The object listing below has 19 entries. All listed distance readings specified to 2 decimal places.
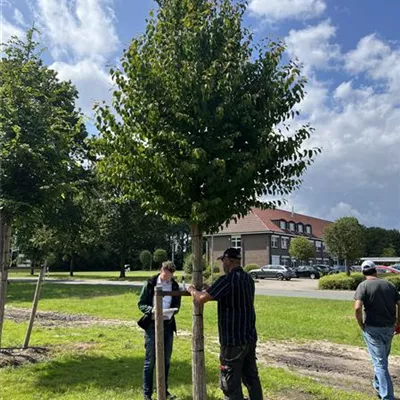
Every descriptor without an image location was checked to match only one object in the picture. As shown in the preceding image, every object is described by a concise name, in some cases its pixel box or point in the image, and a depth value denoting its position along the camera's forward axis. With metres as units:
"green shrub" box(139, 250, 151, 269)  67.19
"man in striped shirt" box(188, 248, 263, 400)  4.64
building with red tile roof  61.78
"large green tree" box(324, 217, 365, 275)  33.59
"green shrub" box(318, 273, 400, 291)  30.06
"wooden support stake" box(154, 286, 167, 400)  4.71
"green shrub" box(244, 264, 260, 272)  52.47
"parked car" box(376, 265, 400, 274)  37.88
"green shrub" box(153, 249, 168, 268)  63.41
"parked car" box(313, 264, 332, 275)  53.00
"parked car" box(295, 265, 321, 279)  51.97
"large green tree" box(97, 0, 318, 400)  4.96
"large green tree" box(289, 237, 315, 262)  50.06
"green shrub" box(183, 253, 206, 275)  41.07
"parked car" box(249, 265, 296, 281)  47.86
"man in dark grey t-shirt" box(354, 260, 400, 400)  6.02
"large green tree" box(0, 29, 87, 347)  7.62
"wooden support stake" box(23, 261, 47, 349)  8.99
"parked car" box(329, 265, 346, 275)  52.84
